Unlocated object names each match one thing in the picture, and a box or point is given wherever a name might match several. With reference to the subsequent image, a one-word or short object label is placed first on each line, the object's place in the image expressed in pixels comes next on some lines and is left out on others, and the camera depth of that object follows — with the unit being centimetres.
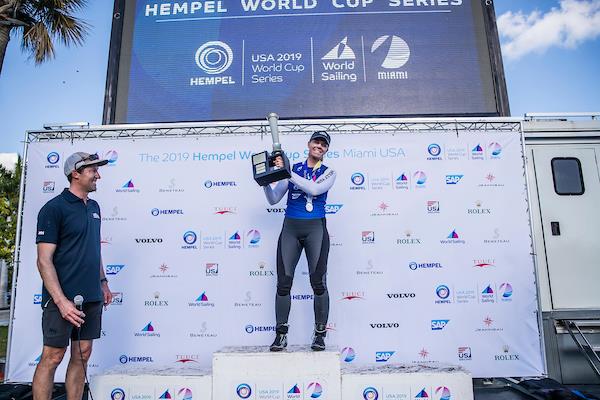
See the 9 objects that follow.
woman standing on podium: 308
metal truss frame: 413
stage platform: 288
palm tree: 626
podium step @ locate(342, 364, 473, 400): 288
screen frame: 476
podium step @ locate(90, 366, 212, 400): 298
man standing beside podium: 244
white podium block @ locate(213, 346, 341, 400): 288
